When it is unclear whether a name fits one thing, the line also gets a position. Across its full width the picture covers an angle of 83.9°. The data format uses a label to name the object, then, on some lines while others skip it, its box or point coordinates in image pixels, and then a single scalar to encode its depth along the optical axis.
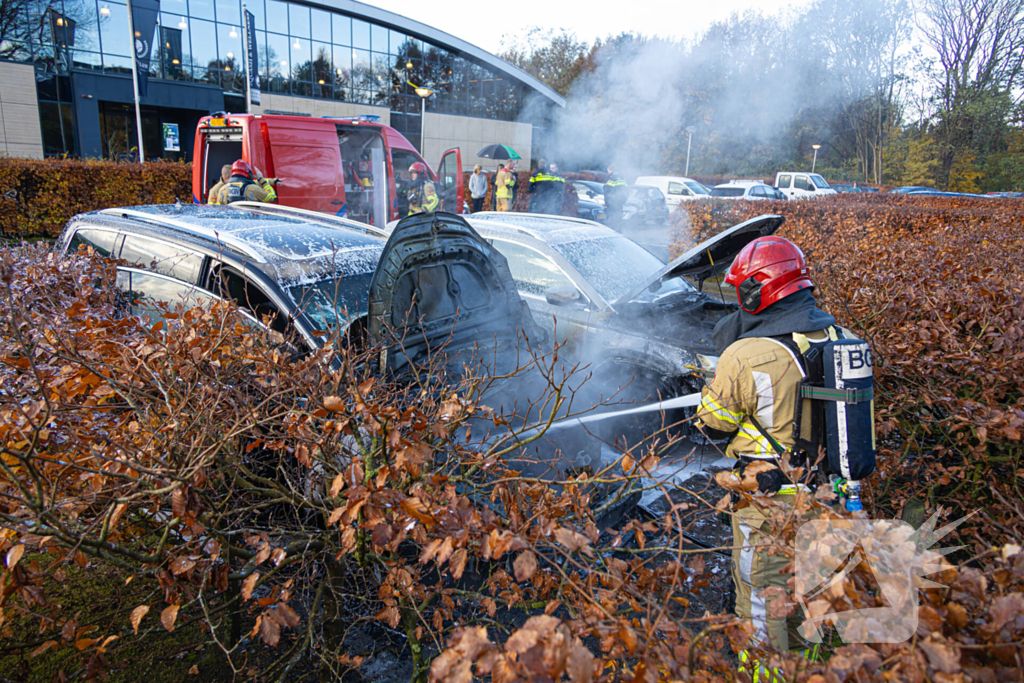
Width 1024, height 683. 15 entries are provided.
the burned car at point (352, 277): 3.48
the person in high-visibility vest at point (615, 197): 14.86
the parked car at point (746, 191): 20.80
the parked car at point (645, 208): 17.22
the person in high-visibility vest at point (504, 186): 14.73
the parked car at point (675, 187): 20.48
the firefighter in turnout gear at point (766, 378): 2.37
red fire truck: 9.88
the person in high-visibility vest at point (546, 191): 14.48
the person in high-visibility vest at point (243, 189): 8.01
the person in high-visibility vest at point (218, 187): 8.64
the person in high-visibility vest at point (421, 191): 11.91
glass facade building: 19.50
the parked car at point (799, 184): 24.50
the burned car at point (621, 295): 4.56
